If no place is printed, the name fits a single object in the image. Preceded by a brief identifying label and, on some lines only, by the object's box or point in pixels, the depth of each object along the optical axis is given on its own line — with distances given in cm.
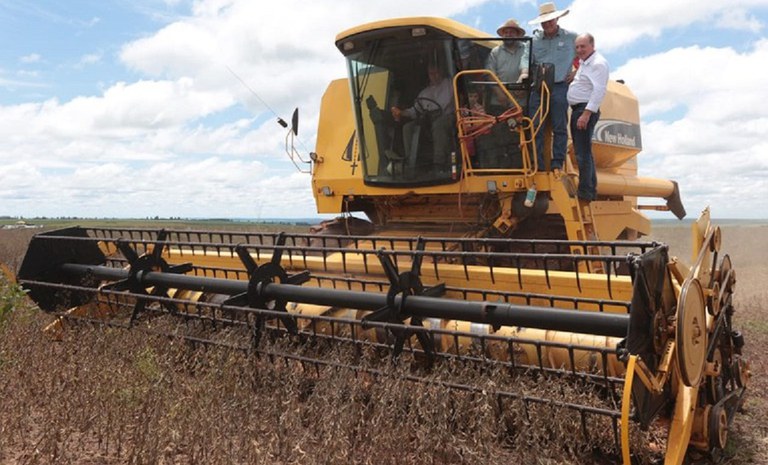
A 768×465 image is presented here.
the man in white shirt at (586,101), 492
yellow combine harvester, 272
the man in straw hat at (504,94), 497
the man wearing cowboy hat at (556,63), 492
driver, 511
